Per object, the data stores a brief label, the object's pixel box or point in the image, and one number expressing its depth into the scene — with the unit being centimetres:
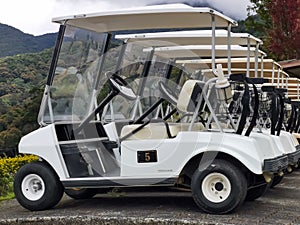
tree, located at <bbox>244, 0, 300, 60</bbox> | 1756
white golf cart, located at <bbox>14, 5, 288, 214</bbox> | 569
